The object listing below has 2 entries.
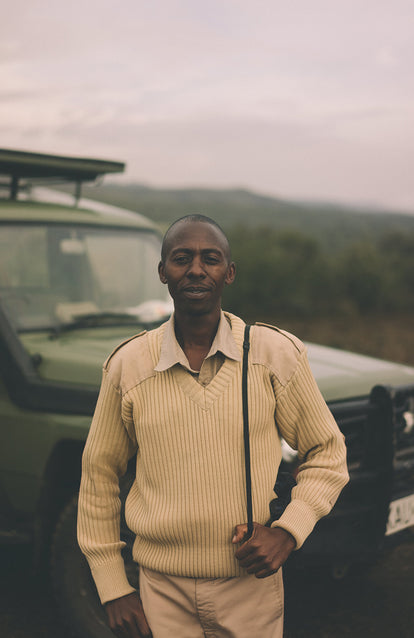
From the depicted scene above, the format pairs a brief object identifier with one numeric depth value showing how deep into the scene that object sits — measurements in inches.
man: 67.3
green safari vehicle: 118.0
